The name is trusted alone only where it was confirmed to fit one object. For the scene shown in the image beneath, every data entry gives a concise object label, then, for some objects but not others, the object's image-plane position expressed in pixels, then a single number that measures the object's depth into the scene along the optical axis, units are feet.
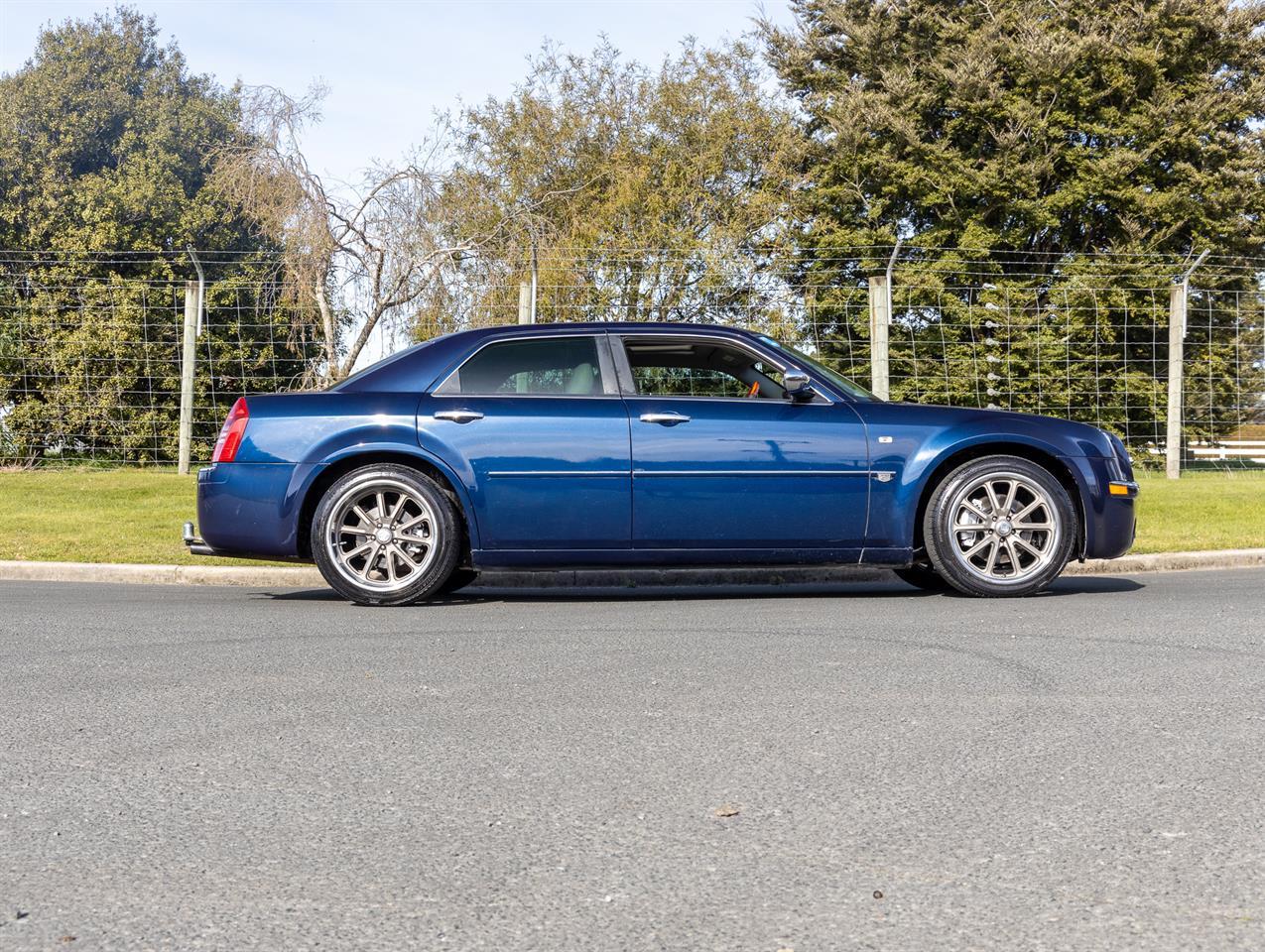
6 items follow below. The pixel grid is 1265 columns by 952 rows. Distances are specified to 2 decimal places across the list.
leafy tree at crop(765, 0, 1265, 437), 104.99
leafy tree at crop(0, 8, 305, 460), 58.59
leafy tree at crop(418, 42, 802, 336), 101.81
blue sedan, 25.21
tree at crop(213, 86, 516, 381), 57.67
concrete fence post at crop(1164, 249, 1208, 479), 59.16
